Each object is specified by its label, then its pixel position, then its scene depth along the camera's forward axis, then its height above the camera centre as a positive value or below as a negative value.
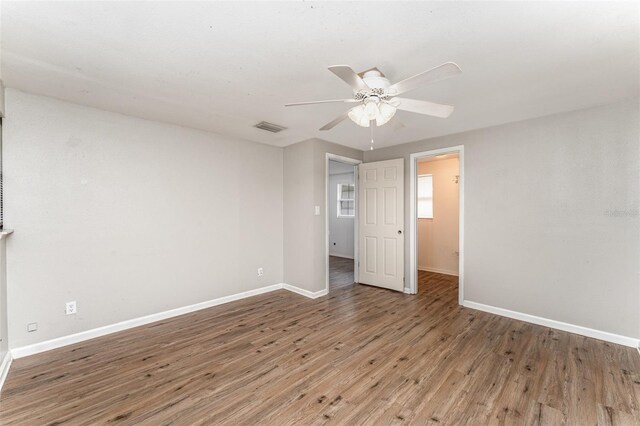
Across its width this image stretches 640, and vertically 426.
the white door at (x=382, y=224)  4.45 -0.25
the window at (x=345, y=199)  7.52 +0.28
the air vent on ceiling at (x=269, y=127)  3.44 +1.07
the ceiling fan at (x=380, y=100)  1.73 +0.79
